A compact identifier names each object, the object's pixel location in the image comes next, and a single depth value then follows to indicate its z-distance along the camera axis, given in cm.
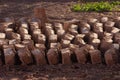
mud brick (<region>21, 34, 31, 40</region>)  577
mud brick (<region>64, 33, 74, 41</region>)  575
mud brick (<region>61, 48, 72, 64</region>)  520
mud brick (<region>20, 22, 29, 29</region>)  618
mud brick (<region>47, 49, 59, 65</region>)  520
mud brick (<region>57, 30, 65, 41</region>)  591
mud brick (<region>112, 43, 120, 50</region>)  533
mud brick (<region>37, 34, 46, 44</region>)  572
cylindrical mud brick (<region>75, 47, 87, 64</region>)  521
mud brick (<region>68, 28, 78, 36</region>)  600
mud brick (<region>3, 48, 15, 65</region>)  519
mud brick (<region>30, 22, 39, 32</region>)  618
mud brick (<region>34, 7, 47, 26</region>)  662
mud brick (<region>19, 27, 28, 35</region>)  598
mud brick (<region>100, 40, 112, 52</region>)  548
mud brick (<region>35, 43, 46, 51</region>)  545
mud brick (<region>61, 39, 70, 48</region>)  552
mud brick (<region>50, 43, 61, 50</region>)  544
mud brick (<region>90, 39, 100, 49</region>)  554
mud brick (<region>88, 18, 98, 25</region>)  640
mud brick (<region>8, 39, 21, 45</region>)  559
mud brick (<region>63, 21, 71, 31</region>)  630
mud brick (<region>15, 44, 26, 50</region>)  542
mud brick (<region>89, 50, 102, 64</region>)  519
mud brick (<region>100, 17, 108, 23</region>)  651
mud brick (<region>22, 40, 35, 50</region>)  548
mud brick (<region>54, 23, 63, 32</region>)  618
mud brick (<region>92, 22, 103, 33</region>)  603
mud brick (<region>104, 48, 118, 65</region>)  513
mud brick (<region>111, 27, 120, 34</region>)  598
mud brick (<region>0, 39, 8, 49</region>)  554
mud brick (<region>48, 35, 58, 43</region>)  575
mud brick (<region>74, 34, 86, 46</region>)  561
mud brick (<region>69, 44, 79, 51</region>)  538
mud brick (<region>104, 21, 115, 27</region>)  625
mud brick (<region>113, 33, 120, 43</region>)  563
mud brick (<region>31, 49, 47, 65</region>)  520
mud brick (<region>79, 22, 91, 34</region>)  606
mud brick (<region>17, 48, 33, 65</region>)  519
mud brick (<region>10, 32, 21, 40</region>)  580
